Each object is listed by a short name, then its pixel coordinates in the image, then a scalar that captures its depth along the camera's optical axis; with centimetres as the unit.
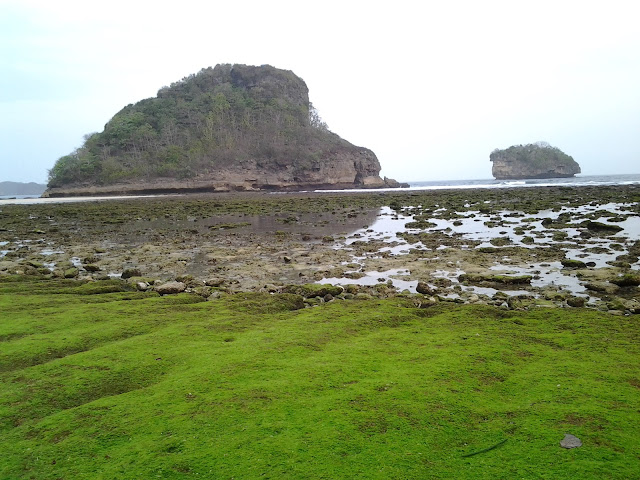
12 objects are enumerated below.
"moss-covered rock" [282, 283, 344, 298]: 933
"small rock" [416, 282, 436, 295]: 922
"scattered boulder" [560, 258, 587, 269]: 1147
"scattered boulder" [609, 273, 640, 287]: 923
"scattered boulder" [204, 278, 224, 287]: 1050
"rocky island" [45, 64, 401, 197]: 9101
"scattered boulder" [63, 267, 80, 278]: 1168
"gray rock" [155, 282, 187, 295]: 952
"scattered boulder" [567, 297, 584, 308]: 799
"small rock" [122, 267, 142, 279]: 1186
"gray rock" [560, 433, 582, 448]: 322
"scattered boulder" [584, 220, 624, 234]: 1735
